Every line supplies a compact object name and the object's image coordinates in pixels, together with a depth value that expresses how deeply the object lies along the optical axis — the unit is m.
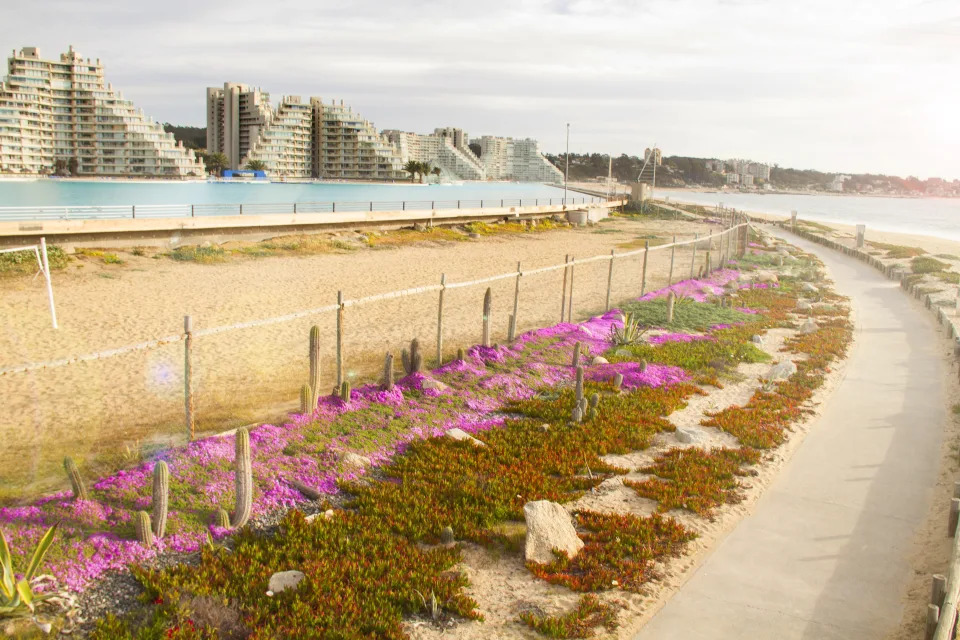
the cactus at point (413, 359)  12.78
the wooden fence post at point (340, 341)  11.50
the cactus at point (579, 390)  11.64
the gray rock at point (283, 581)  6.47
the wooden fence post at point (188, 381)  9.18
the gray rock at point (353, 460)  9.26
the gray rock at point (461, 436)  10.31
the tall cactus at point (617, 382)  13.36
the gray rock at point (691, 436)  10.75
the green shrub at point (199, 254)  29.81
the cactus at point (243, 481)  7.43
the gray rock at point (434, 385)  12.39
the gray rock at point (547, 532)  7.31
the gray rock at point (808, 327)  19.40
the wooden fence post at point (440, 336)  13.66
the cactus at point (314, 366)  10.69
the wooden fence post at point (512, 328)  16.03
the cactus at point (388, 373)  11.73
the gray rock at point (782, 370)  14.62
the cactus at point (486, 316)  14.98
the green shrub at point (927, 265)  32.66
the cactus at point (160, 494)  7.12
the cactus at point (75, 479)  7.38
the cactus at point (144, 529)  6.98
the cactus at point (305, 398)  10.45
